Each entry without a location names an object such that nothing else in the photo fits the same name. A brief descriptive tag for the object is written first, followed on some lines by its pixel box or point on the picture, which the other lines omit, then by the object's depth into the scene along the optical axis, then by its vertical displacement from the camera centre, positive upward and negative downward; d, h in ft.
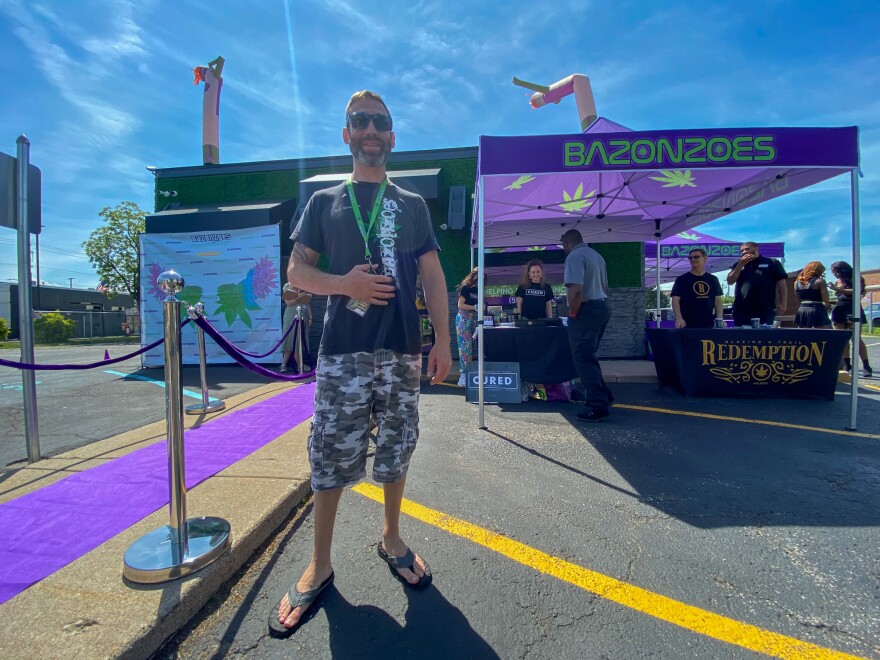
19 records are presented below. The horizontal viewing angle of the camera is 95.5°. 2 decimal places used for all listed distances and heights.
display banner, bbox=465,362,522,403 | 16.71 -2.76
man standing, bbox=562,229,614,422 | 13.28 +0.10
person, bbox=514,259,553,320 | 18.22 +1.00
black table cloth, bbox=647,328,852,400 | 15.89 -1.79
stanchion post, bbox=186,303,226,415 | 14.62 -3.17
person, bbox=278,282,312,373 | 24.63 -0.36
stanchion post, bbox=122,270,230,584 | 5.52 -3.14
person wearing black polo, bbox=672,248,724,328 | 17.34 +0.93
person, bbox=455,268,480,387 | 18.43 +0.11
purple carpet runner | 5.95 -3.47
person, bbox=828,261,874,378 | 21.63 +0.71
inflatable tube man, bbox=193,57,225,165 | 33.37 +17.91
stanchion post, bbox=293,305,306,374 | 23.97 -0.94
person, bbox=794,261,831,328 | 20.27 +0.94
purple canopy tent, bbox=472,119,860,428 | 12.82 +5.71
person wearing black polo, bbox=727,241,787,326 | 18.48 +1.39
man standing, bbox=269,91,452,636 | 5.22 -0.14
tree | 82.79 +15.43
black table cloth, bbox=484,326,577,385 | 16.80 -1.39
